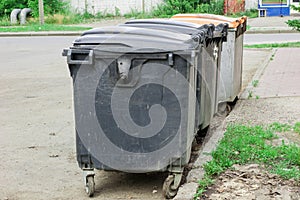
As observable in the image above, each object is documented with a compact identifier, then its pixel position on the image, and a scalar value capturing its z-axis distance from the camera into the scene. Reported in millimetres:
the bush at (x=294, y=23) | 17688
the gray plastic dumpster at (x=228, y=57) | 7746
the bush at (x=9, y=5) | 33500
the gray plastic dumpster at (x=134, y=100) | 4633
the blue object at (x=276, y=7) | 30484
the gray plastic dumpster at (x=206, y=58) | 5434
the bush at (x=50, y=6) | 32656
